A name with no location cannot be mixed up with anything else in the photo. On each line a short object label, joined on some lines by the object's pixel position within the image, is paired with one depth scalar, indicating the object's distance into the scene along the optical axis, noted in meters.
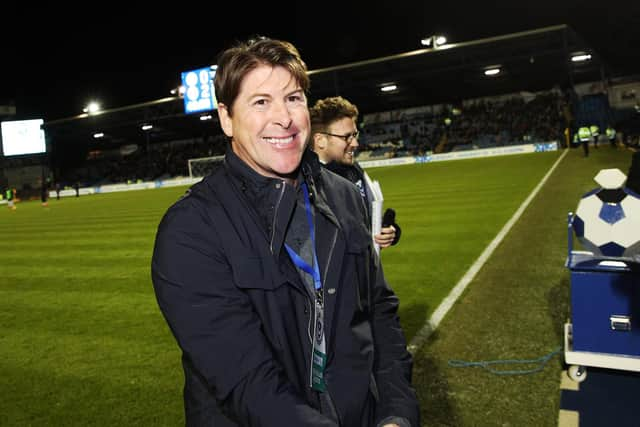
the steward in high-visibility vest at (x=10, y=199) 29.94
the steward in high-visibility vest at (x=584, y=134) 20.06
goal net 37.56
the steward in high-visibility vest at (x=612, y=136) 24.84
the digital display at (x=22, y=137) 44.84
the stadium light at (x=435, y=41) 29.77
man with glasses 3.86
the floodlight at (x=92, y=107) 45.28
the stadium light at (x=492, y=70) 33.91
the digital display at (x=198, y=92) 37.56
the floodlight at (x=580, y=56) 31.30
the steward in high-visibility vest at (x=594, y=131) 24.26
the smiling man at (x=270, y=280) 1.36
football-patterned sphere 3.35
